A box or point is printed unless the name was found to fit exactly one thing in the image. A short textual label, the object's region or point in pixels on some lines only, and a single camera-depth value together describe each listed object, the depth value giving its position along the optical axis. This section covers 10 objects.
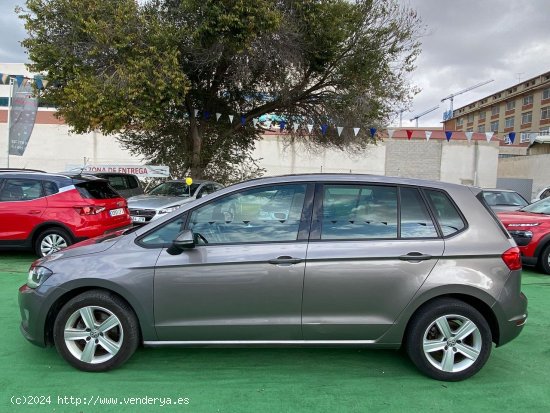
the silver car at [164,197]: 9.10
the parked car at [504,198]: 10.69
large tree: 11.52
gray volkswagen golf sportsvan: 3.17
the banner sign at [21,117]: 15.37
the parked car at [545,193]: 16.23
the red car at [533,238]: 7.00
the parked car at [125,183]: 13.39
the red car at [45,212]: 6.81
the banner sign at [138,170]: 14.79
